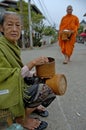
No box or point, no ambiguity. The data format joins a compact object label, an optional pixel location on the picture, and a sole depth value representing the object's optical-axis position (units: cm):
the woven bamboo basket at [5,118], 93
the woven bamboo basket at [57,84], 100
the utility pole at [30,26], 660
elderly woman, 90
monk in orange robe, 295
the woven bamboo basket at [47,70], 102
